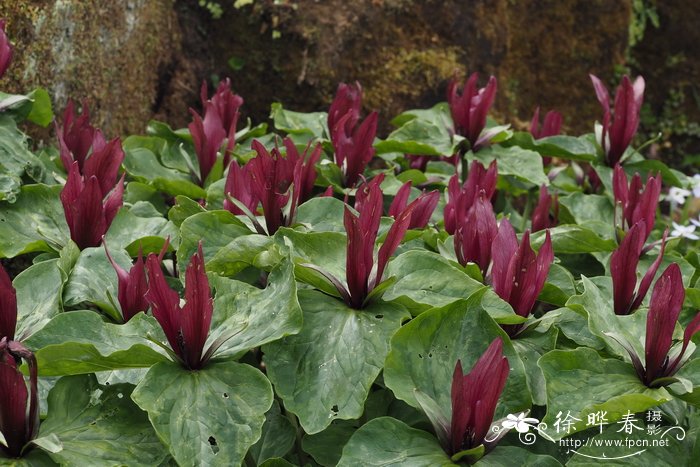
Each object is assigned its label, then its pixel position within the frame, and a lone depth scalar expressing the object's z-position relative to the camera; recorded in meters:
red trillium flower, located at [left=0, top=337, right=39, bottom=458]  1.44
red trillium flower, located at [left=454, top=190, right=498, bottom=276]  1.95
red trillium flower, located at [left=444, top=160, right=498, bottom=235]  2.23
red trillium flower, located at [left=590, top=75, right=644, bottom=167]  2.73
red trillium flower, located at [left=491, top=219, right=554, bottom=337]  1.80
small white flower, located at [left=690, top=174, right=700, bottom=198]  2.95
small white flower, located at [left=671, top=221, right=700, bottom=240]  2.87
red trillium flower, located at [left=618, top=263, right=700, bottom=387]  1.64
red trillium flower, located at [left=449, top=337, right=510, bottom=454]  1.49
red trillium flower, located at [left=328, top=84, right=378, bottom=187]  2.51
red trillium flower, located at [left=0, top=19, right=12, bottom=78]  2.47
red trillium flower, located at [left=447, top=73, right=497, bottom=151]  2.74
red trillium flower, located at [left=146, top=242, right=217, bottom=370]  1.57
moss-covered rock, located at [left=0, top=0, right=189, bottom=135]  2.88
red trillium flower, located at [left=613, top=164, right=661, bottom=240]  2.28
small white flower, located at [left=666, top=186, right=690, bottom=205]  3.34
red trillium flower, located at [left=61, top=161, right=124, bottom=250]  2.04
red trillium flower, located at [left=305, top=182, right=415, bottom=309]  1.73
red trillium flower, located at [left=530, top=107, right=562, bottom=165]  3.20
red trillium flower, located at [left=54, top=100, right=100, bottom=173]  2.58
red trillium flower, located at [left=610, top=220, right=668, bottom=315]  1.87
